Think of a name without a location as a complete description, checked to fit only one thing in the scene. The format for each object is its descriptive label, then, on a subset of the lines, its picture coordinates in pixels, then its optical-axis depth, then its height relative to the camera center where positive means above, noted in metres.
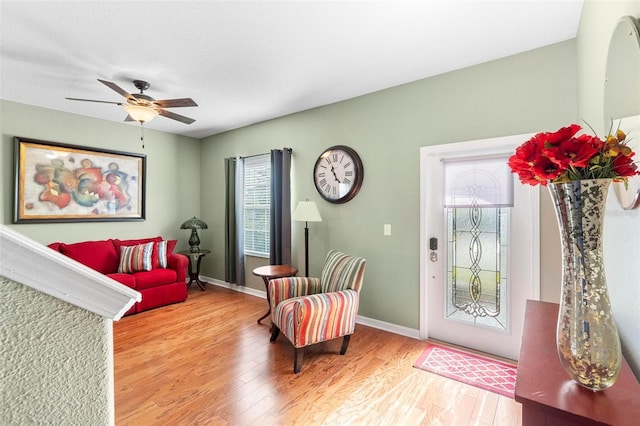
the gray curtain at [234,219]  4.64 -0.11
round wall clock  3.39 +0.47
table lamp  4.79 -0.26
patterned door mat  2.21 -1.28
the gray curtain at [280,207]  3.95 +0.07
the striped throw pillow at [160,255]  4.08 -0.62
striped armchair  2.37 -0.80
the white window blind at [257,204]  4.48 +0.13
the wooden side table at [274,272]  3.22 -0.68
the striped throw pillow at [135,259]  3.85 -0.63
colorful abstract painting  3.62 +0.38
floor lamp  3.38 +0.00
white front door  2.47 -0.43
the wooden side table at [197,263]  4.76 -0.88
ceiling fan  2.70 +1.01
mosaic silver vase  0.79 -0.23
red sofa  3.70 -0.73
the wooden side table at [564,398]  0.70 -0.48
